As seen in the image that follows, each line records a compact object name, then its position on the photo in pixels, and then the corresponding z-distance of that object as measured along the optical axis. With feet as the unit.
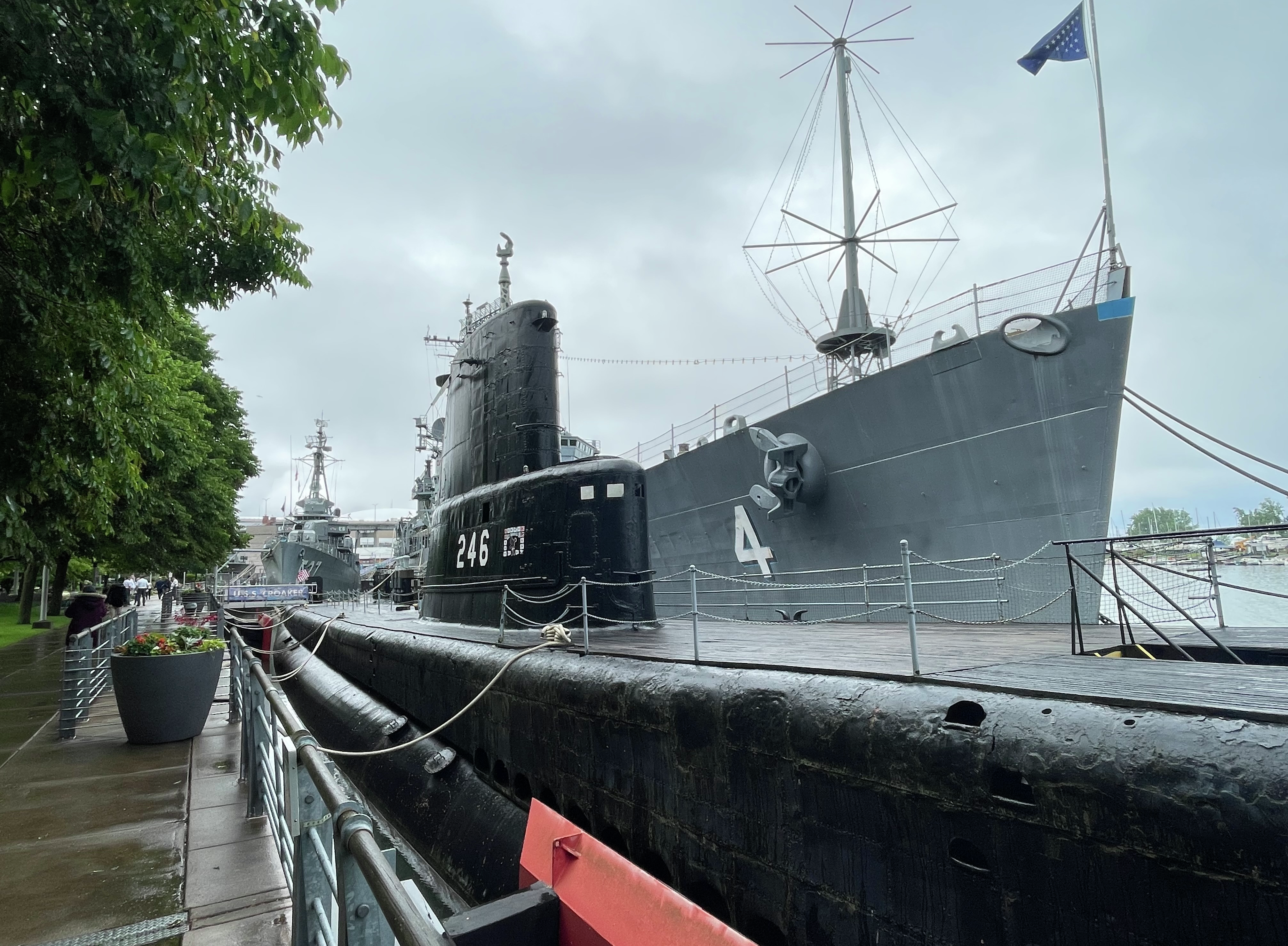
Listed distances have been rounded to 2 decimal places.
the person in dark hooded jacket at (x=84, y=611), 38.11
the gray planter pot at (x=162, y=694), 24.07
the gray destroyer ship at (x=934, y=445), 33.73
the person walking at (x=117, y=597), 56.13
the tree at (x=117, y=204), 11.68
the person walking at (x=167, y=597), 99.86
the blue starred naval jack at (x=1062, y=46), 38.04
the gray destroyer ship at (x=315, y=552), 132.26
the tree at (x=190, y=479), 53.83
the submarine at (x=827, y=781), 9.11
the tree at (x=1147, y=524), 52.60
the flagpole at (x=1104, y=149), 34.32
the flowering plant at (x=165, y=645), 24.50
